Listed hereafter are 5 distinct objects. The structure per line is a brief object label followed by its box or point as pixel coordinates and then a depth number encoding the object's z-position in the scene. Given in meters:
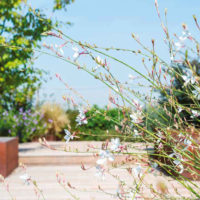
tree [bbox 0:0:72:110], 6.66
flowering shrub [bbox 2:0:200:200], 1.44
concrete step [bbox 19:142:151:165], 6.18
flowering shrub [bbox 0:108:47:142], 9.12
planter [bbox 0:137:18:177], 5.20
